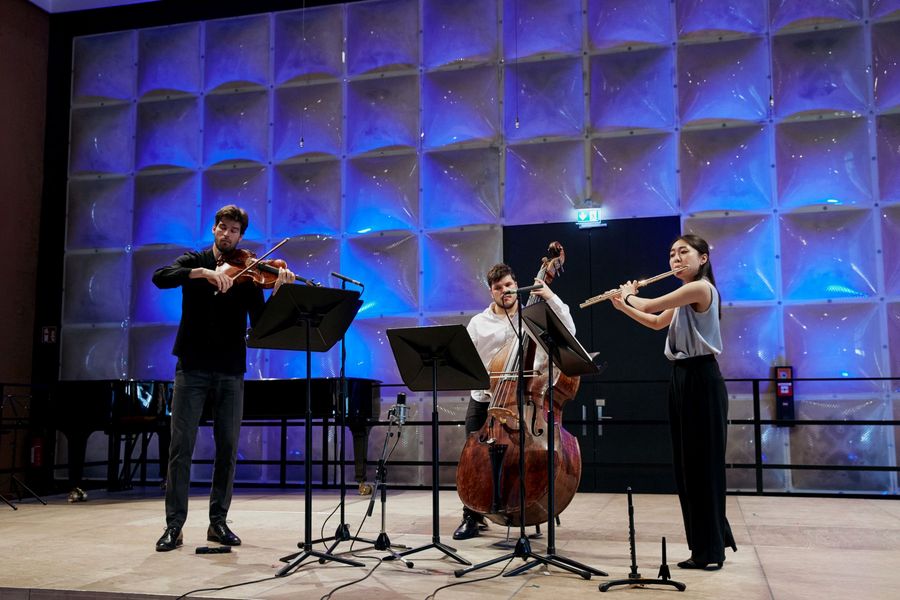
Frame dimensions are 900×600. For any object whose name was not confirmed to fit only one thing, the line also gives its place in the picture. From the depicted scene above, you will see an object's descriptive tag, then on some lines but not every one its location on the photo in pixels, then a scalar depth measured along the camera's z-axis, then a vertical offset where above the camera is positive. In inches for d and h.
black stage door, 293.4 +6.6
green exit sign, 306.8 +57.6
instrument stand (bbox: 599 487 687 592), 127.9 -33.5
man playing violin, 167.5 +1.6
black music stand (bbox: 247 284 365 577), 147.0 +8.6
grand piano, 264.2 -11.7
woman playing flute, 144.0 -5.5
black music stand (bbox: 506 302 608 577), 141.1 +3.1
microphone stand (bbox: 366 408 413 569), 161.8 -33.1
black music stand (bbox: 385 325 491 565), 151.7 +1.6
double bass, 157.8 -16.6
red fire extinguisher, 317.1 -32.5
